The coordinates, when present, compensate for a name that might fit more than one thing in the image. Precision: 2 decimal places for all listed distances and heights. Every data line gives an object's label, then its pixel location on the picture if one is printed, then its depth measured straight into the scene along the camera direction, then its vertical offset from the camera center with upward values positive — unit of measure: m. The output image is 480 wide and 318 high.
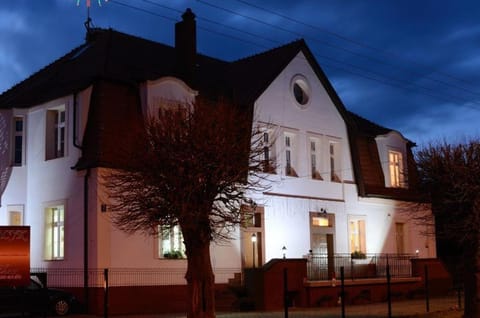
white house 24.58 +3.56
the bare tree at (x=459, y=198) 21.30 +1.28
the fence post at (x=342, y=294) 19.56 -1.41
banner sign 16.70 -0.18
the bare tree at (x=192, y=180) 16.77 +1.53
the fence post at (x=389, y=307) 21.38 -1.96
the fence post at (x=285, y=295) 17.72 -1.27
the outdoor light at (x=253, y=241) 28.77 +0.12
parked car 21.77 -1.59
